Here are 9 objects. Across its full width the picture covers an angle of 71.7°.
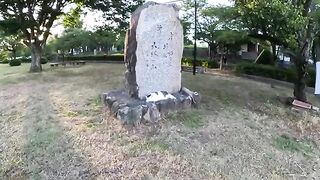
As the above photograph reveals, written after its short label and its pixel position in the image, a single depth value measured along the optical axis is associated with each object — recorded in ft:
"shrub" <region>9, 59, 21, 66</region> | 55.78
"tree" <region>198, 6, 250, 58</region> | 32.53
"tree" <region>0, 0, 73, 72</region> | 32.75
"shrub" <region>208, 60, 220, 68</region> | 40.97
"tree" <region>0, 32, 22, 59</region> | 68.01
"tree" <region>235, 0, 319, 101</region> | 15.99
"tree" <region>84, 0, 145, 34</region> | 35.93
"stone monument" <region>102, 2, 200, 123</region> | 14.22
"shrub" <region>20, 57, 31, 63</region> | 68.97
